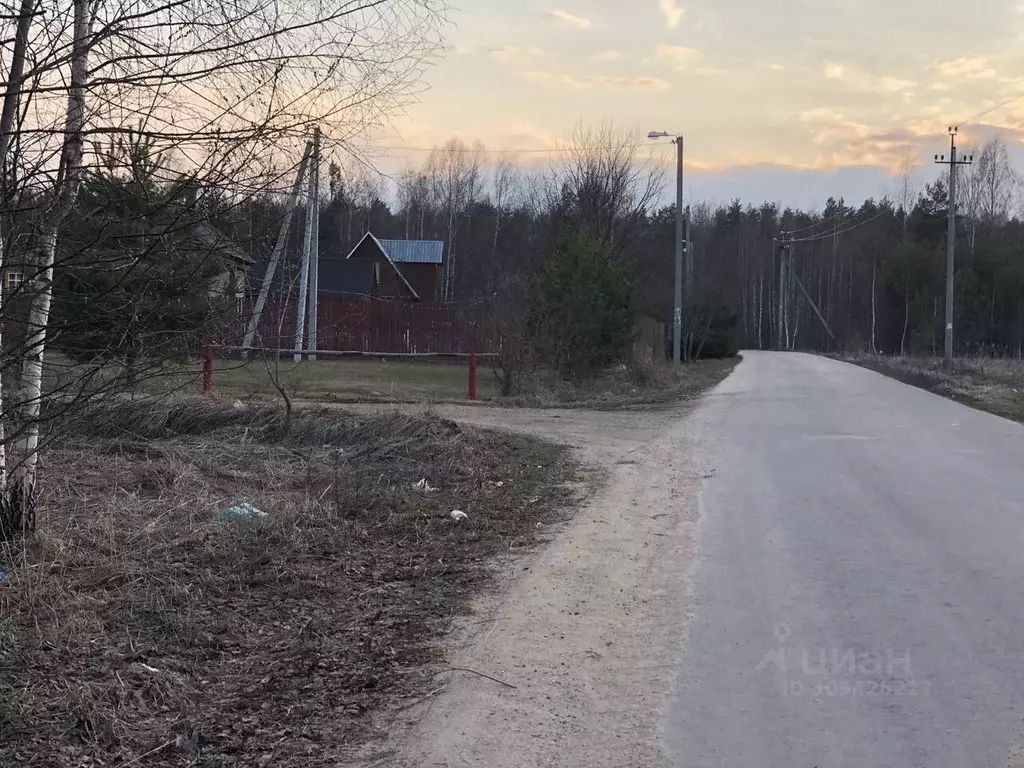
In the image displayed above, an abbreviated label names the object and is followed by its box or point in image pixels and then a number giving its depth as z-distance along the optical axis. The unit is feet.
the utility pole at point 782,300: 273.75
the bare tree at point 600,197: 110.11
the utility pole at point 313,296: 87.76
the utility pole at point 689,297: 153.79
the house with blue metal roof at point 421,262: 186.29
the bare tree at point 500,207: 227.55
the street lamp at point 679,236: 101.96
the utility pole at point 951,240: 115.03
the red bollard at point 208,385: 47.93
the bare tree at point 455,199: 229.19
